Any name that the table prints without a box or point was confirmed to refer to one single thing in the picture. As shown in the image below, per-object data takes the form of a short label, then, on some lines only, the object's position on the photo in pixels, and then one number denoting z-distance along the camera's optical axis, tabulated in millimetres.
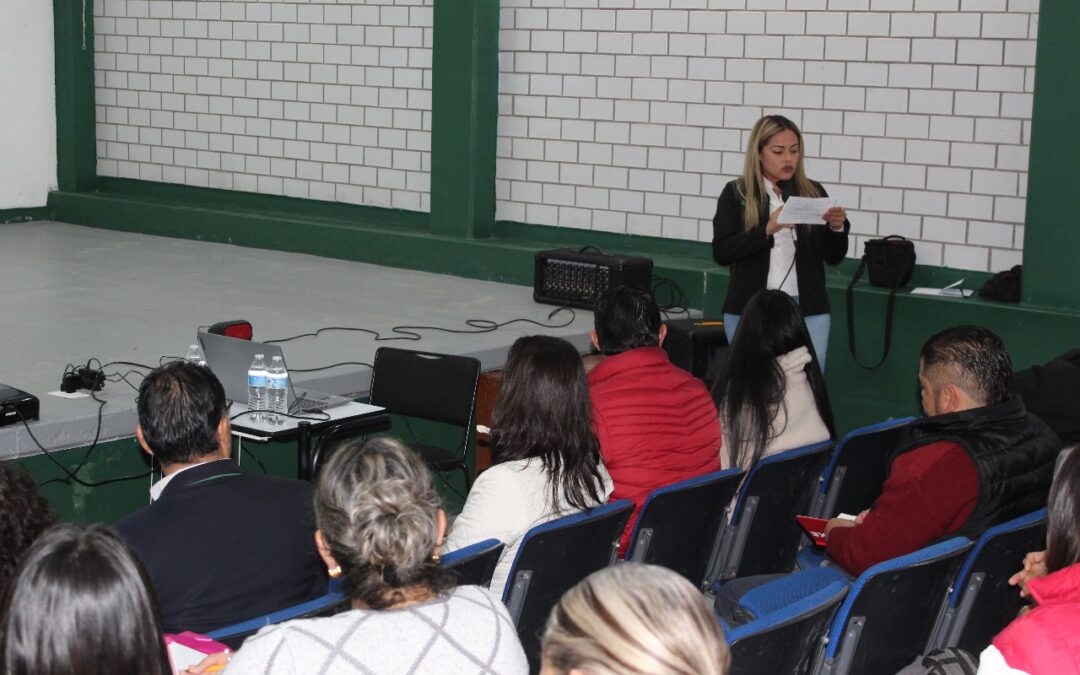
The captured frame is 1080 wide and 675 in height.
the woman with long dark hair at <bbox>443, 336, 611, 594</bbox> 3189
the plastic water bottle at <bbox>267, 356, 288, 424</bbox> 4426
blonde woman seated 1423
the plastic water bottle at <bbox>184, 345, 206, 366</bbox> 4832
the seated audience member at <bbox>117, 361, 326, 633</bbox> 2662
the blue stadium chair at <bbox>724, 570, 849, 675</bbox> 2361
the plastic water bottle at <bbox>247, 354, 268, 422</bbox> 4453
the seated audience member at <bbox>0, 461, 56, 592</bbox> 2314
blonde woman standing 5504
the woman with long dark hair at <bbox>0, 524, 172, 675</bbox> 1598
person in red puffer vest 3795
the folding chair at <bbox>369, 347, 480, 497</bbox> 5117
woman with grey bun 1911
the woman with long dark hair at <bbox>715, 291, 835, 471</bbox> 4117
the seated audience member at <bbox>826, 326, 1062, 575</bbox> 3250
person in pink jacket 2127
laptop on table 4574
